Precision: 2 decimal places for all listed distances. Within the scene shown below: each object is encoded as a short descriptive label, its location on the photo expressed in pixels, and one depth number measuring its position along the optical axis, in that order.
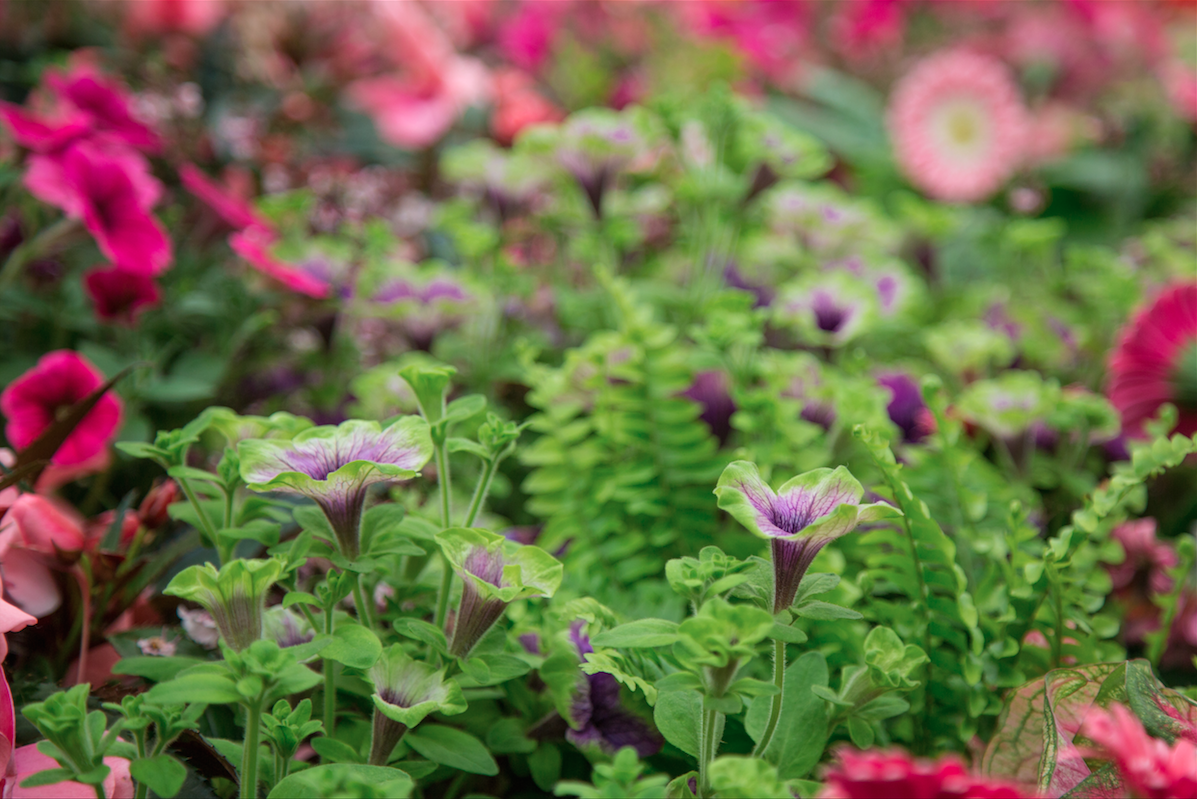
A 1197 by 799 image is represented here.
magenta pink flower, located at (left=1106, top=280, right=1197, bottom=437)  1.38
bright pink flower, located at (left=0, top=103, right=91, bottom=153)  1.37
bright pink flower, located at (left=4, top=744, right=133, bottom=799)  1.13
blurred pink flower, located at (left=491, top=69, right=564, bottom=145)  2.32
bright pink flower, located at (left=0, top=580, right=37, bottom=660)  1.12
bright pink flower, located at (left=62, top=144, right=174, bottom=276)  1.37
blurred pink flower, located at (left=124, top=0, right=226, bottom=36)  2.35
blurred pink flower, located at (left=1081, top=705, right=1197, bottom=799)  1.04
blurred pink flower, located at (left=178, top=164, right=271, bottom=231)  1.53
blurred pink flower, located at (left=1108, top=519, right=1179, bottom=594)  1.34
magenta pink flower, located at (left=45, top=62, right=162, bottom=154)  1.45
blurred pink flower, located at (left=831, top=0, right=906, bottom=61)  3.38
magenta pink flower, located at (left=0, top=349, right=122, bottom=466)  1.30
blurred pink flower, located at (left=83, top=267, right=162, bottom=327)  1.39
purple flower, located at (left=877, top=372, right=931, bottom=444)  1.40
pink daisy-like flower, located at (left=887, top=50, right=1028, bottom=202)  2.55
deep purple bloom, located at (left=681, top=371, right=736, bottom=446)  1.37
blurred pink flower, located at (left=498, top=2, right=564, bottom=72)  2.91
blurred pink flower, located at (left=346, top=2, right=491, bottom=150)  2.41
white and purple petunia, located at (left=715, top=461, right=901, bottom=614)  1.11
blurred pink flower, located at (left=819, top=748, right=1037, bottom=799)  1.04
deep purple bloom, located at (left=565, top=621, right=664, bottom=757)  1.18
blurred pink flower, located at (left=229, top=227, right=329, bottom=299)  1.41
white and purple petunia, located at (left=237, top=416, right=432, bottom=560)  1.11
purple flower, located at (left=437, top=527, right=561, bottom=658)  1.12
